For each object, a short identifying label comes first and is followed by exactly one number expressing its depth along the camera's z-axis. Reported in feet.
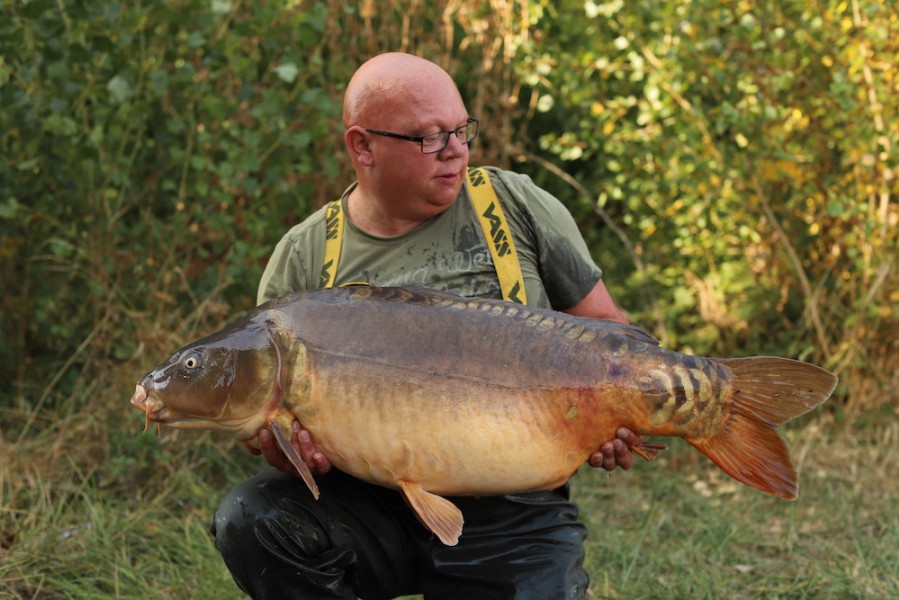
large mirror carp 7.92
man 8.68
